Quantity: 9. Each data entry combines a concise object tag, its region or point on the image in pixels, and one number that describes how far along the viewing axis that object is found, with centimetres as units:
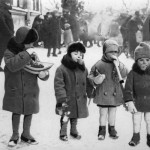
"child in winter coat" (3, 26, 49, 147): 326
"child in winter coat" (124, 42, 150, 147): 332
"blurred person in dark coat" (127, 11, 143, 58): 1000
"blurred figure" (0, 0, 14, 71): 702
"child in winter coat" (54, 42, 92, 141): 343
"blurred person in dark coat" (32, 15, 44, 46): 979
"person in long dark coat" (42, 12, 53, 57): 990
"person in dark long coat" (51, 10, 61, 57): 994
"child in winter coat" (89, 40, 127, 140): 353
